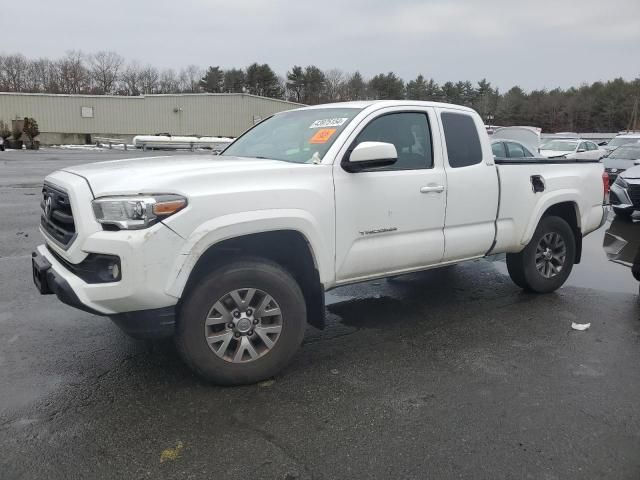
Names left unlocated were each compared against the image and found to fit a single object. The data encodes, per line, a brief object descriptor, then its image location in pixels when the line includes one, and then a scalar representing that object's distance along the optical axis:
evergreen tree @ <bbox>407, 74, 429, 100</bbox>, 85.38
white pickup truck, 3.03
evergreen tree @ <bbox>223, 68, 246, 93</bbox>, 88.12
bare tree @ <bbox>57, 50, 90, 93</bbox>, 89.88
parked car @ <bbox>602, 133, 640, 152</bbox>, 19.48
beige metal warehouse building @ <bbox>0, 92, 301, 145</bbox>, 47.47
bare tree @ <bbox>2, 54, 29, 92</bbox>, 90.88
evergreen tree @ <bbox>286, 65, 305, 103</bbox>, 90.31
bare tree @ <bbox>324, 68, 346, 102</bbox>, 85.22
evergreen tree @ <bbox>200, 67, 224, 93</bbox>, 87.44
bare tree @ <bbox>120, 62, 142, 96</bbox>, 94.19
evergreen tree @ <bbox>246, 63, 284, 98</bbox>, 87.75
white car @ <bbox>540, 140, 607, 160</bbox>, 20.12
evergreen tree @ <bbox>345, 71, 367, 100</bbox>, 82.75
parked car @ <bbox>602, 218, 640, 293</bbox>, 5.23
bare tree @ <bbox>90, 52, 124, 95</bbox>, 92.31
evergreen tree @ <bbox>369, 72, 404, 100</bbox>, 84.50
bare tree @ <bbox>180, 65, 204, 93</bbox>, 96.06
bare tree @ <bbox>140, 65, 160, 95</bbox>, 95.62
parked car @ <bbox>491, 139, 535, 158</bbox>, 14.05
